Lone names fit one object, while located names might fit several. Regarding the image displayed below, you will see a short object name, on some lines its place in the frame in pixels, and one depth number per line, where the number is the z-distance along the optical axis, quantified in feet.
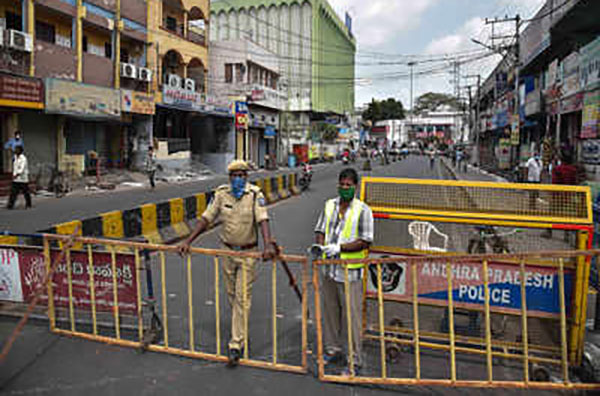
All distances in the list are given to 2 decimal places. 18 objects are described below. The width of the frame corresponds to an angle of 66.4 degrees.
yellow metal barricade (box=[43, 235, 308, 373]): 13.64
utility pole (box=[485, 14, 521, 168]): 65.00
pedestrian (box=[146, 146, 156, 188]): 62.94
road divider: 23.33
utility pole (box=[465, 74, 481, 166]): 153.58
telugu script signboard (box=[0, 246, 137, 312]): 14.51
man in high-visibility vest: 12.84
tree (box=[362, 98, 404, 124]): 344.49
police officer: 13.55
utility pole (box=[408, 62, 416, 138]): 345.47
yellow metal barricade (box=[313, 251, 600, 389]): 11.76
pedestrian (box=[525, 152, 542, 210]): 40.94
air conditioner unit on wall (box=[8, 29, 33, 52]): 55.47
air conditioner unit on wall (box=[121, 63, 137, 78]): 77.20
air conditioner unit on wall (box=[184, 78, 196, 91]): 95.96
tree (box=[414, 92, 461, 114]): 433.48
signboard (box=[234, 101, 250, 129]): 113.70
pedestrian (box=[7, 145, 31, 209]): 40.52
